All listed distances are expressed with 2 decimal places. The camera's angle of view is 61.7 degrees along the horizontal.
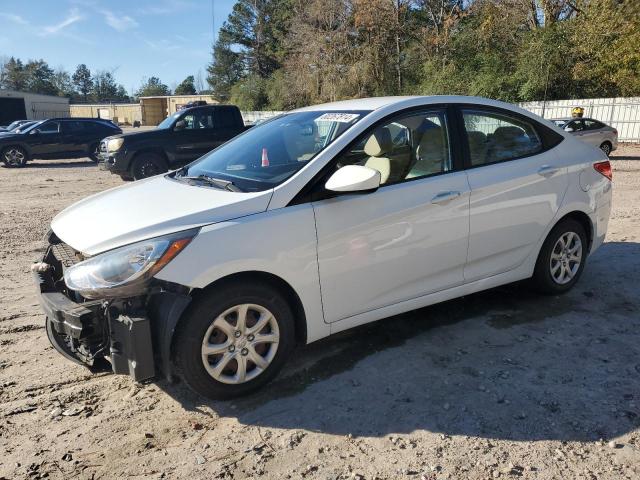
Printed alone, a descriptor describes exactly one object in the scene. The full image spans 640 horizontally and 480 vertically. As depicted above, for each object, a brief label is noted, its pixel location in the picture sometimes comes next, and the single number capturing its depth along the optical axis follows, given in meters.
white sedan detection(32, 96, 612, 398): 2.95
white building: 47.55
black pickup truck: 12.57
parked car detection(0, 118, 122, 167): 18.47
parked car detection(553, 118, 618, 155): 17.00
